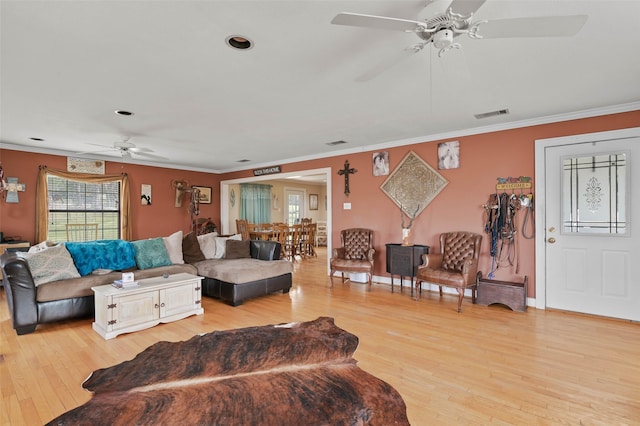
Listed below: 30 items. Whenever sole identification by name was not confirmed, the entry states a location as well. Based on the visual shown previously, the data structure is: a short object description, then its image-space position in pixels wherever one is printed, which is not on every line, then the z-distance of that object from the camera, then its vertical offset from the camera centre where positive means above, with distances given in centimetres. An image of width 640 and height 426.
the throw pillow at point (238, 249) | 522 -59
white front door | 349 -15
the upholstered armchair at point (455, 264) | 392 -70
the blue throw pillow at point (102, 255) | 383 -52
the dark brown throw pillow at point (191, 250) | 491 -57
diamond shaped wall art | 486 +47
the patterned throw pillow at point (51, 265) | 334 -55
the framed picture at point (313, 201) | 1185 +46
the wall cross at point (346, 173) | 584 +76
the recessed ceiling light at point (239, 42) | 214 +120
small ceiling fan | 459 +104
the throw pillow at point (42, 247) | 365 -39
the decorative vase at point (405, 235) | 485 -34
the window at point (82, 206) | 589 +17
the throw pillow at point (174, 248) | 469 -51
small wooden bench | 382 -101
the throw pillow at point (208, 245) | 512 -51
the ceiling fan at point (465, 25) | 151 +97
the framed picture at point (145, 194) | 695 +45
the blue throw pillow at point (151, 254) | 434 -56
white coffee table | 311 -96
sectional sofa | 318 -73
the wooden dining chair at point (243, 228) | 809 -37
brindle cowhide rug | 147 -95
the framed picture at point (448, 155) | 465 +88
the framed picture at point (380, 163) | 539 +88
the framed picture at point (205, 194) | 805 +52
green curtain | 962 +37
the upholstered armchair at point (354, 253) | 495 -67
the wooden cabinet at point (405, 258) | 463 -68
